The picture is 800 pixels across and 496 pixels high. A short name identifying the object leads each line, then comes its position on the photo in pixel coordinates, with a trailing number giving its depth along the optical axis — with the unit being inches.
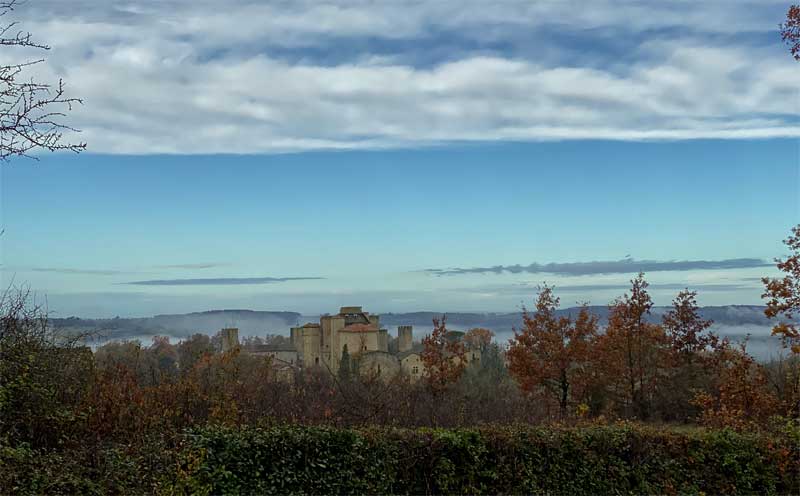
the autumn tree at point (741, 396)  551.2
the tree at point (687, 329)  1005.2
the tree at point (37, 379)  362.6
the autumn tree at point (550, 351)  919.0
